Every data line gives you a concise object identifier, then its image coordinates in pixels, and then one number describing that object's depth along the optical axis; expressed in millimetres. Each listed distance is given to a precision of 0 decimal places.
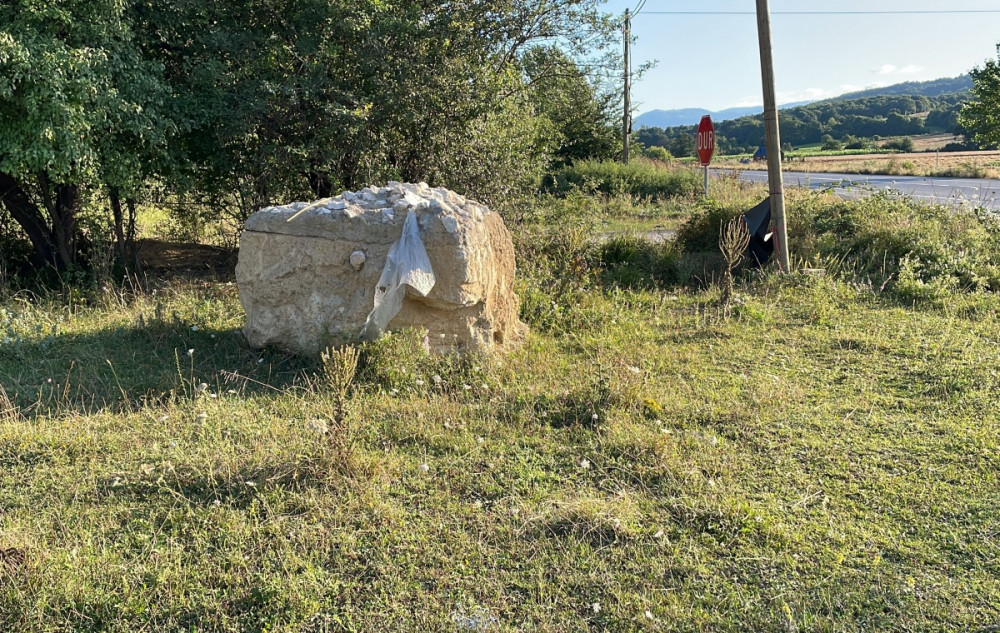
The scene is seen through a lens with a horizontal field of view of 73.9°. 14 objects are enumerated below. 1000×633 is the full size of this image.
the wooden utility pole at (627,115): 24172
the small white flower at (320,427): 4102
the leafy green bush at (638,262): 8828
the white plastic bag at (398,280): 5270
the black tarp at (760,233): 9227
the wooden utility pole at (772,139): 8188
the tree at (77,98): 6219
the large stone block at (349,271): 5457
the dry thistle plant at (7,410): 4429
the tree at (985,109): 17969
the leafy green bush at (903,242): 8055
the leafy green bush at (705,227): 9666
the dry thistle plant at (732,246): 7426
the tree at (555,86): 9492
